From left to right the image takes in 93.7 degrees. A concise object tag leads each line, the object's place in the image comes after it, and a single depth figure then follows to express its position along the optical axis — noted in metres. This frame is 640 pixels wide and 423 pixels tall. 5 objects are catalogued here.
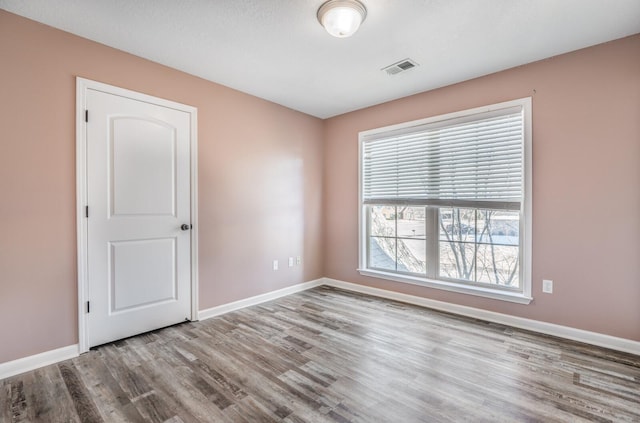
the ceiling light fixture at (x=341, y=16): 1.98
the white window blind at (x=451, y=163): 2.98
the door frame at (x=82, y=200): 2.39
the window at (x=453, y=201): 2.96
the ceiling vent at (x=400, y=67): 2.82
